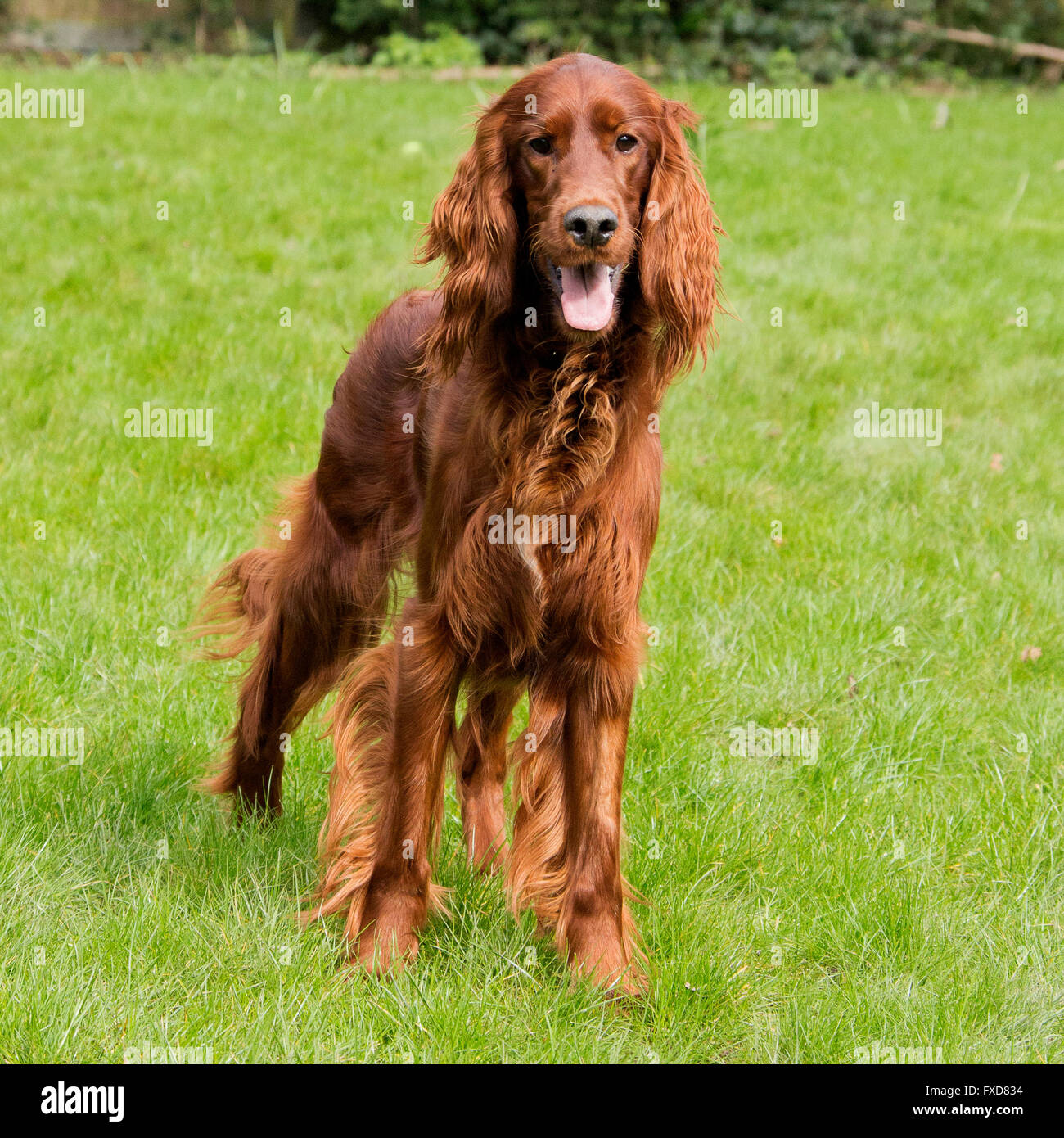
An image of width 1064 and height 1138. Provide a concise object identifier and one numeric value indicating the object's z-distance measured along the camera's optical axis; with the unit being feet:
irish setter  8.38
